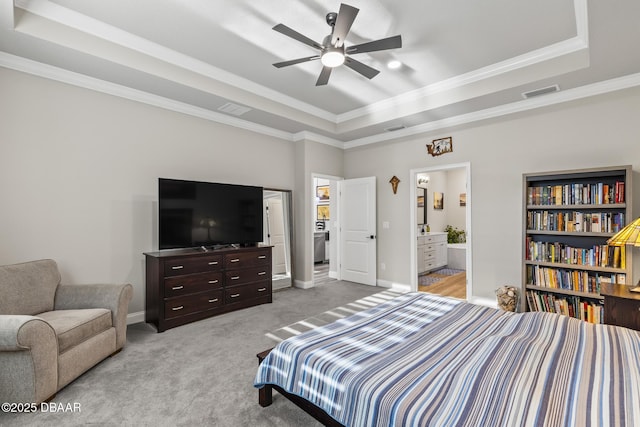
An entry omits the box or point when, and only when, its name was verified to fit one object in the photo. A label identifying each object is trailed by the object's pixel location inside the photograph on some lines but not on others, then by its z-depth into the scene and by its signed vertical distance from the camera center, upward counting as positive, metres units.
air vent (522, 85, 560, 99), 3.49 +1.45
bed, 1.16 -0.74
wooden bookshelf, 3.23 -0.28
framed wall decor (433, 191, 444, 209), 7.93 +0.40
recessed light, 3.46 +1.74
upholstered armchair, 1.96 -0.82
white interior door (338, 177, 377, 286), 5.67 -0.28
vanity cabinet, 6.30 -0.81
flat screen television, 3.63 +0.03
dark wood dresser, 3.42 -0.83
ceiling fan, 2.34 +1.46
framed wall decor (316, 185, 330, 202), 8.86 +0.68
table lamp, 2.54 -0.19
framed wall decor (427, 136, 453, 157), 4.75 +1.10
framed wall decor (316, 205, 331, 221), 8.80 +0.11
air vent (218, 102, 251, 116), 4.07 +1.48
